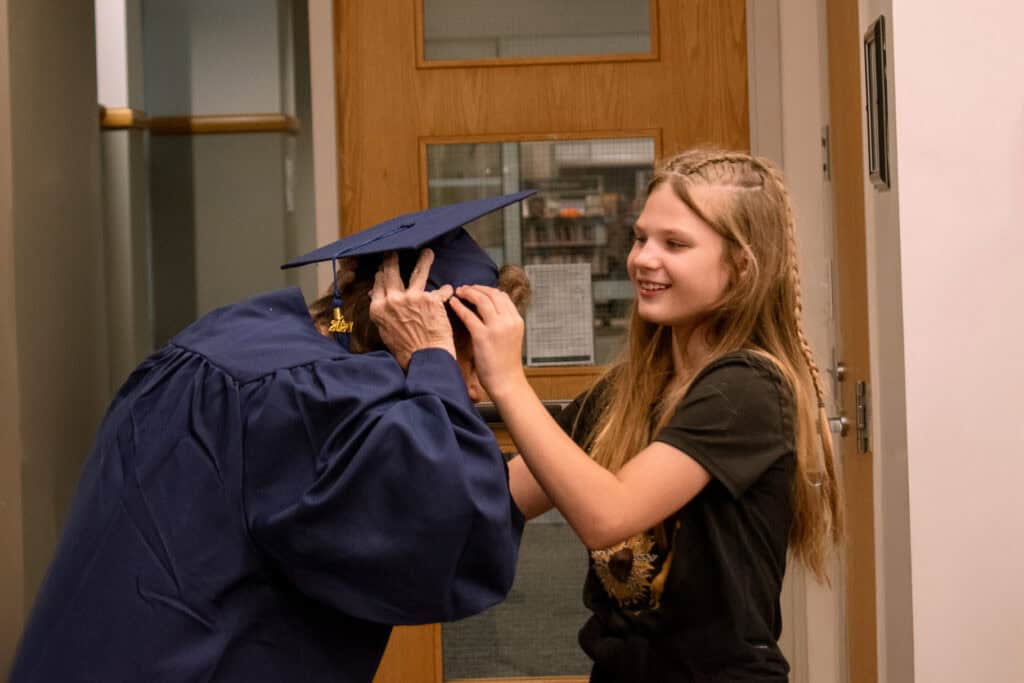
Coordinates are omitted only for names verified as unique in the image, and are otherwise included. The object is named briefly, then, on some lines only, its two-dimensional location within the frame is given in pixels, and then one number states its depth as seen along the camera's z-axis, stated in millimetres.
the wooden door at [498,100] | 5346
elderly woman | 3346
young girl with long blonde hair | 3662
